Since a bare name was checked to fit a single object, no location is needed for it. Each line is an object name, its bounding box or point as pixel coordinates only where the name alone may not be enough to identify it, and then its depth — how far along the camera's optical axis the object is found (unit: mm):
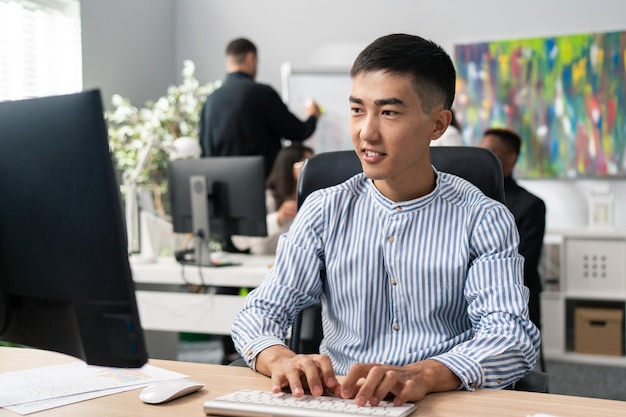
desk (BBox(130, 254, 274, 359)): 2969
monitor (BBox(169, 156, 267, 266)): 3039
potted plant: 4578
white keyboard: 1015
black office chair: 1620
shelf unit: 4297
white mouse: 1105
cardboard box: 4277
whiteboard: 5266
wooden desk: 1050
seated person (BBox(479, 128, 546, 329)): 2670
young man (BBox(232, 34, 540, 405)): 1446
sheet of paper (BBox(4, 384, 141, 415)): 1095
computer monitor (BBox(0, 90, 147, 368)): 936
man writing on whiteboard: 4277
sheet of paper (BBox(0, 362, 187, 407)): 1168
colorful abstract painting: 4684
